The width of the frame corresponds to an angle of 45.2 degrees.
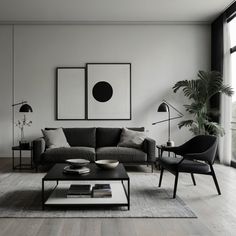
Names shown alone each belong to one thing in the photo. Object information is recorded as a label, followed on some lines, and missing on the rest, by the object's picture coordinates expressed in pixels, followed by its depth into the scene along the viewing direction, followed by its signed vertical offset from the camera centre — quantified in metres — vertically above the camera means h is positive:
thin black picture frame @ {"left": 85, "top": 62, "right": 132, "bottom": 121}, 6.16 +0.95
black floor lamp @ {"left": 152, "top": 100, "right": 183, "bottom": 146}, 5.24 +0.15
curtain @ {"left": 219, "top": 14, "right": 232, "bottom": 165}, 5.48 +0.13
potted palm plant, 5.53 +0.47
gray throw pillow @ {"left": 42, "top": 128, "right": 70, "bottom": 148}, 5.22 -0.42
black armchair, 3.44 -0.57
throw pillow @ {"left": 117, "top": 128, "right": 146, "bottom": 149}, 5.23 -0.41
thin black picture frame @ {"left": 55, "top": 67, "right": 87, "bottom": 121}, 6.16 +0.10
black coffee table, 2.97 -0.90
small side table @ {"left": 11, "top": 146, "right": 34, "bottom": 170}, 5.14 -0.93
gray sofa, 4.84 -0.63
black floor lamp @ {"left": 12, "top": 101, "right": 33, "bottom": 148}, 6.13 -0.14
